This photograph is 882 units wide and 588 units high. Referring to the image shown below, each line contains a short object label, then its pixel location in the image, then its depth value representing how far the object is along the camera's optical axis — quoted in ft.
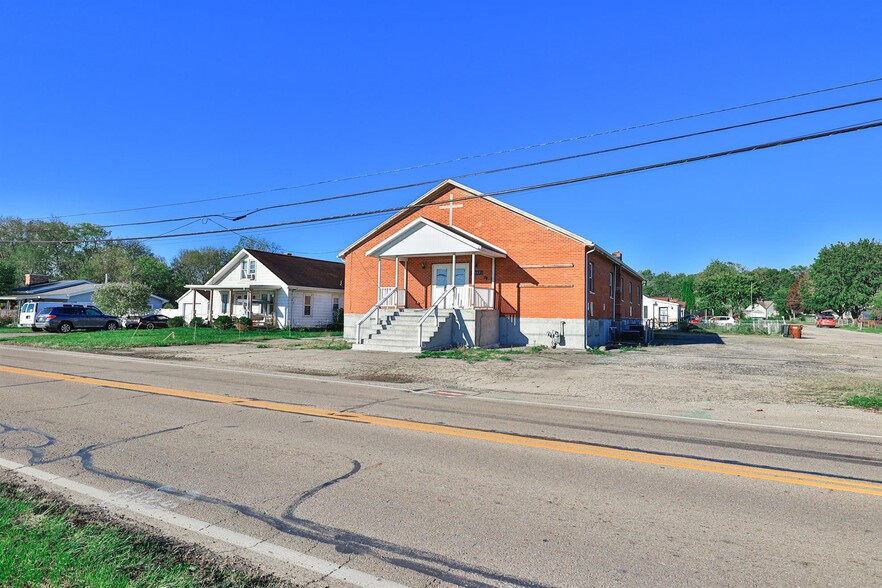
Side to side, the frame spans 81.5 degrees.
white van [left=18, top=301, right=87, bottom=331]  111.45
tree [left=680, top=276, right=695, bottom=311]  264.52
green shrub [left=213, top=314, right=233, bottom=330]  115.03
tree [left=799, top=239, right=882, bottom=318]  246.88
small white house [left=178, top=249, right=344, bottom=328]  118.62
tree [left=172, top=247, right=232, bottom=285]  258.37
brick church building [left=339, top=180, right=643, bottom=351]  71.00
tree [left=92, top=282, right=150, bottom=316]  130.82
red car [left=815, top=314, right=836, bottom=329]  227.20
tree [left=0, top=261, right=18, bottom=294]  175.52
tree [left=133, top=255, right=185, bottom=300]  214.69
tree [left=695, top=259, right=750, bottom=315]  274.77
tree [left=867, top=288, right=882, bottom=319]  235.81
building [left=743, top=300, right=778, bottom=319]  359.62
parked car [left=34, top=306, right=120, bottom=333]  103.65
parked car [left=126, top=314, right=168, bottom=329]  124.98
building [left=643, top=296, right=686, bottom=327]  203.17
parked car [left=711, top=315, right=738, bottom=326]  188.73
